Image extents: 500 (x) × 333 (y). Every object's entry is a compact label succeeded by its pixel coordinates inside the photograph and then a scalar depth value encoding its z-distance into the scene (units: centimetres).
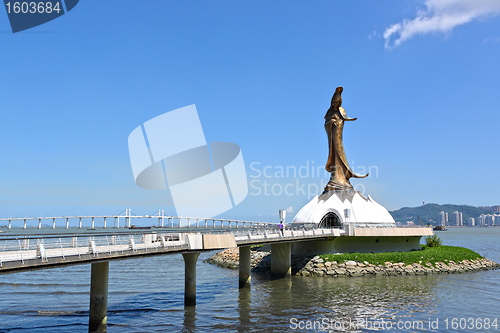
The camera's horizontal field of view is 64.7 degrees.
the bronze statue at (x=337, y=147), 5291
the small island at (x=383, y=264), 4006
